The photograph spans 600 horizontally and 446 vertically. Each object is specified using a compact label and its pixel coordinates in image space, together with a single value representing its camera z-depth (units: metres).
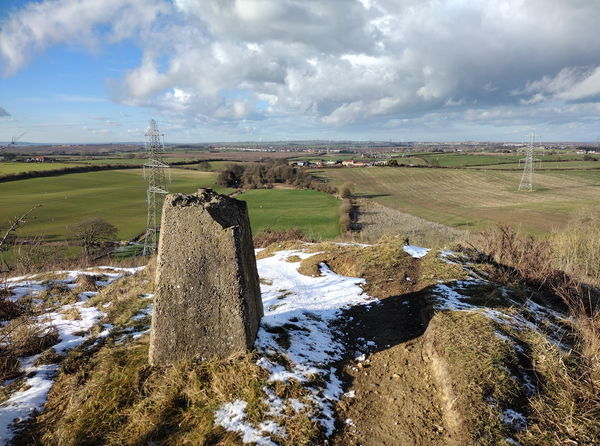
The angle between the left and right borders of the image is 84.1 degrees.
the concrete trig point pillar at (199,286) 5.06
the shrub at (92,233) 33.38
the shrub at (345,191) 62.22
